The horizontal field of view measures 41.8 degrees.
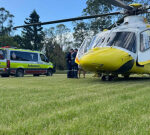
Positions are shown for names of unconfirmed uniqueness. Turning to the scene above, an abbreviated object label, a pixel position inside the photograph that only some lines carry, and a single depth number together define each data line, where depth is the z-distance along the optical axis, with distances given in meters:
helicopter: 7.11
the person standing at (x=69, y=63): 12.30
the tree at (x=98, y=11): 34.22
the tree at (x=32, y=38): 49.41
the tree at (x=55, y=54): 49.91
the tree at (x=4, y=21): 46.81
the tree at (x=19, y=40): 49.72
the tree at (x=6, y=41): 43.84
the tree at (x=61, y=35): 53.84
